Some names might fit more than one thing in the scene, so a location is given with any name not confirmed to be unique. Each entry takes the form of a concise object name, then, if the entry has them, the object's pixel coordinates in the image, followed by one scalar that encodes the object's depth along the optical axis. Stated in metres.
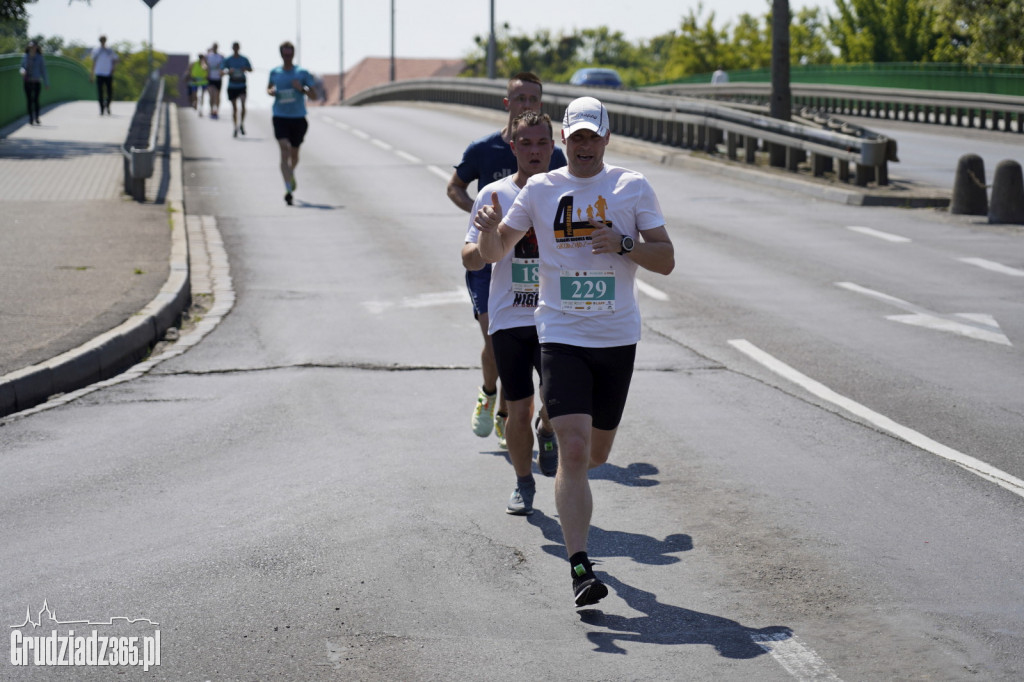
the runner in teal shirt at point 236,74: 31.34
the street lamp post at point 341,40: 102.00
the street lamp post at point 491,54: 48.00
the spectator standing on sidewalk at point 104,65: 34.44
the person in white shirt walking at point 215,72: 37.16
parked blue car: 57.72
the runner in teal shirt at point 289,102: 19.06
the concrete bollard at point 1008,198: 18.06
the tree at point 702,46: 90.00
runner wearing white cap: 5.36
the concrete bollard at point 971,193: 18.95
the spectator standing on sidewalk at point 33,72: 30.70
